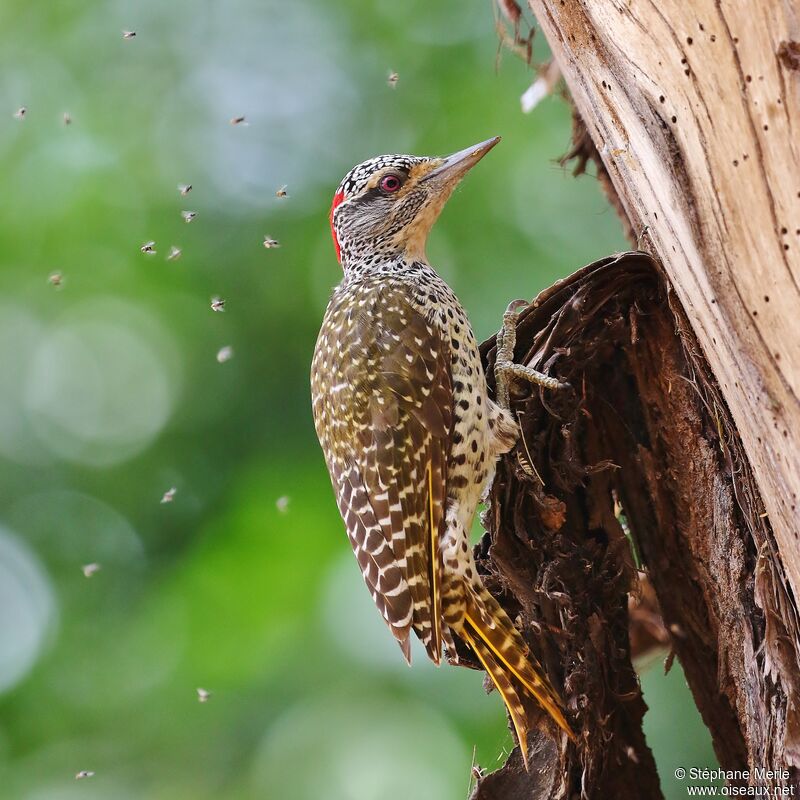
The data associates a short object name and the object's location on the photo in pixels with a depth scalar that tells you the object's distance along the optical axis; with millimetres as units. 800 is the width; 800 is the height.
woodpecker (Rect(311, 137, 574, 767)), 6773
